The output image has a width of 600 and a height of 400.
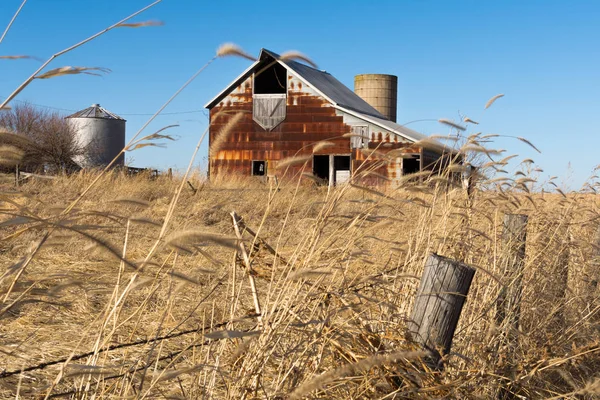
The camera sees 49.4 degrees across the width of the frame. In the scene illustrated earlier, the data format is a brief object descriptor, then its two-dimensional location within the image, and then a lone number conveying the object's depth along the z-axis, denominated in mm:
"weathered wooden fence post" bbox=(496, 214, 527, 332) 3902
